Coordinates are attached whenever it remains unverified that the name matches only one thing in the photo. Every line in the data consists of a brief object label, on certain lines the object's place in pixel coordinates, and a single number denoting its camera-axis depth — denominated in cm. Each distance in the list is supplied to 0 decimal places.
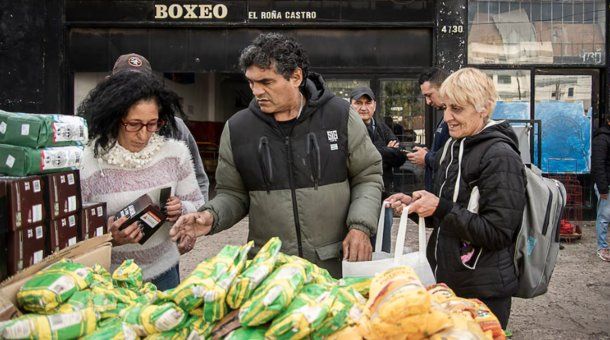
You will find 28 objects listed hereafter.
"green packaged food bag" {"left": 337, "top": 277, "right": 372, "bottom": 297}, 220
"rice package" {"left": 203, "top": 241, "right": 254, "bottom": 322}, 183
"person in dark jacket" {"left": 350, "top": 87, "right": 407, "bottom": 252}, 584
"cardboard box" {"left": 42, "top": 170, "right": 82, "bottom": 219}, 232
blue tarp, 999
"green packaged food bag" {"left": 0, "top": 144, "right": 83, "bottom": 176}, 227
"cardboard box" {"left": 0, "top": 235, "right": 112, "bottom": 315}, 206
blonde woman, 273
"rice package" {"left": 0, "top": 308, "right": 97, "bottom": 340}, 188
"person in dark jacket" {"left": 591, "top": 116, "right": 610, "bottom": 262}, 780
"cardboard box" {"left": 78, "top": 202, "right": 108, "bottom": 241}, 255
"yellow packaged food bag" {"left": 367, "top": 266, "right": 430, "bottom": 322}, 181
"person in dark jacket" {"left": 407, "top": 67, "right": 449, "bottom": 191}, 513
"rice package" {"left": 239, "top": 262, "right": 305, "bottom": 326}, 180
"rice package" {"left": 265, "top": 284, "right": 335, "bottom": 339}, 177
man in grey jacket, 283
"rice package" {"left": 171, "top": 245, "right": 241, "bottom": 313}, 183
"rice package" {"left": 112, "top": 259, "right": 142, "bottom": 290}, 243
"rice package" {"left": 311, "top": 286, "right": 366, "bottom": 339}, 183
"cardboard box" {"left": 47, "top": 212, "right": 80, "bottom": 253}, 234
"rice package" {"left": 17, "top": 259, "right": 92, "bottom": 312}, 204
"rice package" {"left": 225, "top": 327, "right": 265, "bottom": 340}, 181
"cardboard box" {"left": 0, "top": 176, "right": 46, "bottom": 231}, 211
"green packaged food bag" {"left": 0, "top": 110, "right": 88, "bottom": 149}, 232
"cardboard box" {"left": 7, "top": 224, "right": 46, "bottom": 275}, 214
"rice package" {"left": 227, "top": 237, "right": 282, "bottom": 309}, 187
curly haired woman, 295
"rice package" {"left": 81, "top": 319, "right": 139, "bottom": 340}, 190
